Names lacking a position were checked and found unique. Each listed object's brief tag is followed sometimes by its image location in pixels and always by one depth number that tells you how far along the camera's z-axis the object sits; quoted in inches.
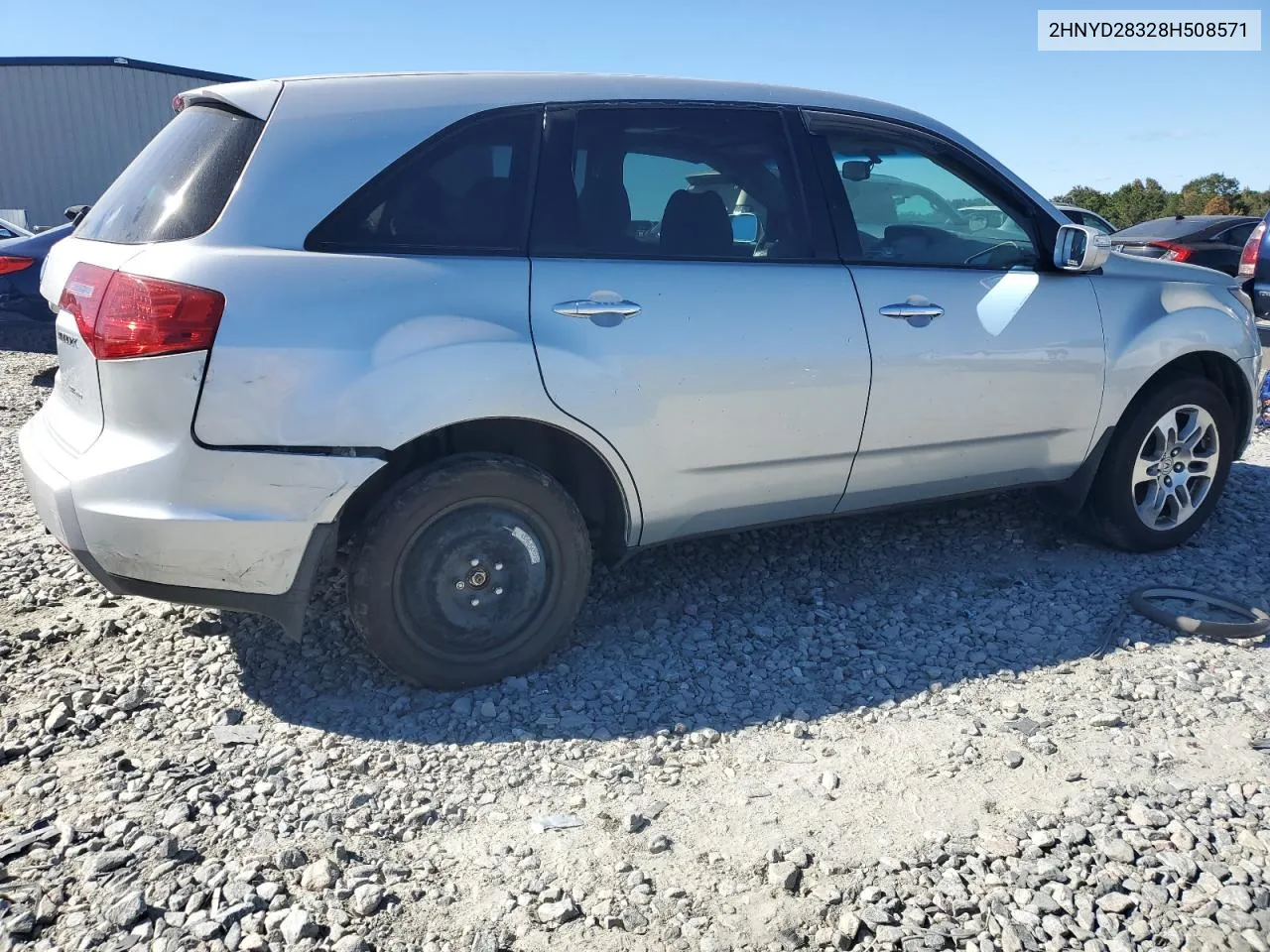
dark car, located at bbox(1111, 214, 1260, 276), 528.7
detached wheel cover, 145.8
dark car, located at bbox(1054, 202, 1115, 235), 532.9
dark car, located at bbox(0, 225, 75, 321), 359.6
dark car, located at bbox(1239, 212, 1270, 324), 371.6
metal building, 960.9
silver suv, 112.0
